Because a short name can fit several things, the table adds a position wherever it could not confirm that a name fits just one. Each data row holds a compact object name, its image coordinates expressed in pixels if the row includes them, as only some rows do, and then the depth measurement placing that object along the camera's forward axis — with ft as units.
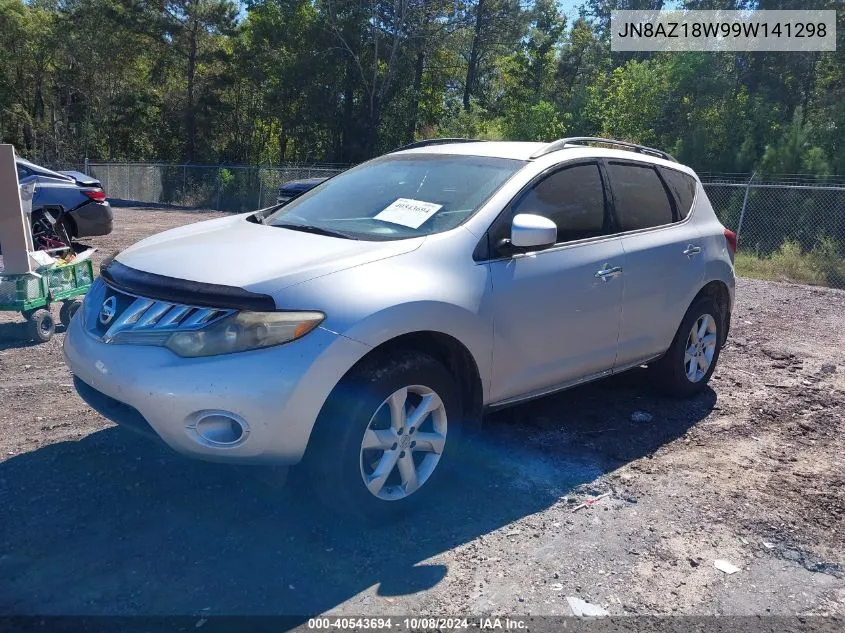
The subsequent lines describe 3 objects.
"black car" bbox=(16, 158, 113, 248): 34.20
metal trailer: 19.99
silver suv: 10.09
